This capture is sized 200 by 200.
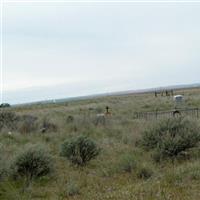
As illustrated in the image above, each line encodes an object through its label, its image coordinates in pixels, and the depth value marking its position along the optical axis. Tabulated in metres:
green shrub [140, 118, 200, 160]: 13.38
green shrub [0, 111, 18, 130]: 23.41
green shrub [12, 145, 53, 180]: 11.95
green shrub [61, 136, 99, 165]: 13.74
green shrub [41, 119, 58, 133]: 22.09
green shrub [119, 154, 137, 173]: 12.05
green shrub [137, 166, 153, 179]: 11.35
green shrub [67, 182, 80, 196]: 9.84
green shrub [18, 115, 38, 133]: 22.27
